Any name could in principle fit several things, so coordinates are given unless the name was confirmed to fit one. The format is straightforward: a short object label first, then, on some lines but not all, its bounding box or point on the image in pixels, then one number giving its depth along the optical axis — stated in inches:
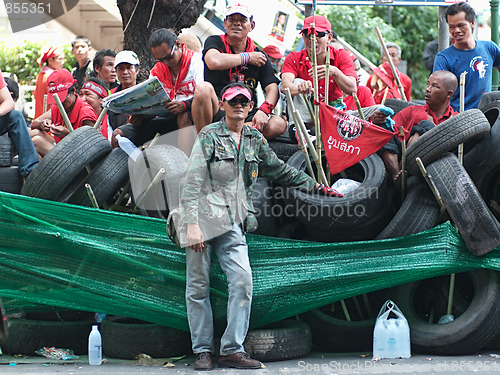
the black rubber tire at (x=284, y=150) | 590.9
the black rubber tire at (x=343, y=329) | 529.0
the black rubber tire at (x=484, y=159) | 527.2
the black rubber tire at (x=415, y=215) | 521.0
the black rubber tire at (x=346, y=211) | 520.1
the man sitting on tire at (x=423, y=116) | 575.8
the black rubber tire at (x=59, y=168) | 533.3
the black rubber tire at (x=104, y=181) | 545.6
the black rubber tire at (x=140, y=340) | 512.7
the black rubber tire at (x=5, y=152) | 582.6
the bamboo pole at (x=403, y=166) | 539.2
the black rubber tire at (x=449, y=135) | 516.1
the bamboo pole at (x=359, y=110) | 578.6
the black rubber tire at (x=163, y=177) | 538.0
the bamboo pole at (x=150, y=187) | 535.8
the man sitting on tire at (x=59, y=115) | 633.0
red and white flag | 548.7
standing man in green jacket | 482.6
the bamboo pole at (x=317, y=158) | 540.1
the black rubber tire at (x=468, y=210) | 498.6
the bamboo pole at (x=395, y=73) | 671.6
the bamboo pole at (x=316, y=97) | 556.2
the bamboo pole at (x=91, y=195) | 534.3
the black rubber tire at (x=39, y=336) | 529.3
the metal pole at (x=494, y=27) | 839.1
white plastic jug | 502.6
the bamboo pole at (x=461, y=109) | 531.5
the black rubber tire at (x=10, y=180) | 581.3
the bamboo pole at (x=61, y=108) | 564.1
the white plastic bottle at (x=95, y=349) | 503.5
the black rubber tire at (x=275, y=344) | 502.9
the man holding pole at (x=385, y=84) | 839.7
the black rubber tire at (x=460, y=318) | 503.2
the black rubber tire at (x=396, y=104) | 668.7
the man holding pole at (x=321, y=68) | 601.6
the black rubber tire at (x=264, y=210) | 535.8
